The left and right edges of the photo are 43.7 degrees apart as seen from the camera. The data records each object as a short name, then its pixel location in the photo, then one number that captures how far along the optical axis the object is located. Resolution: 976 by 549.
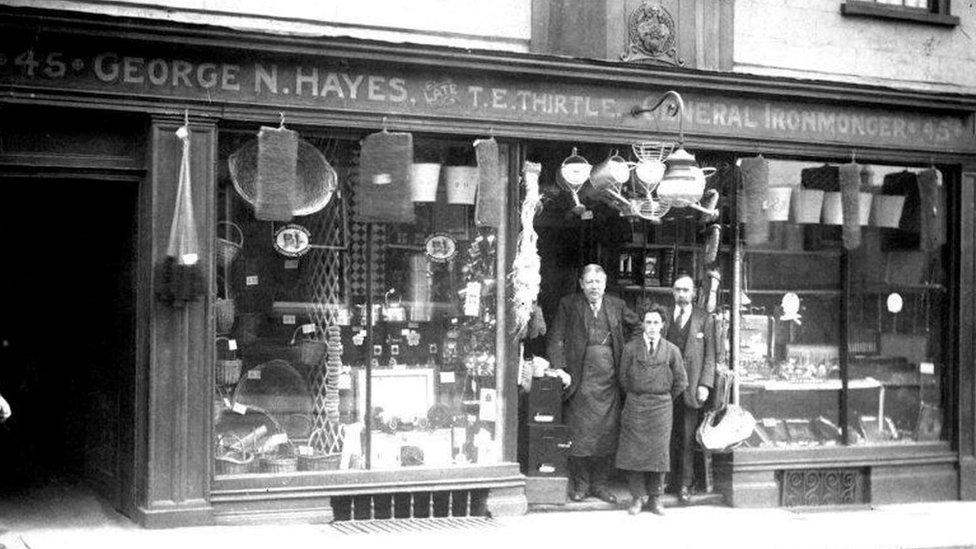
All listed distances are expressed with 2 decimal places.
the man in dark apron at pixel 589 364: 11.62
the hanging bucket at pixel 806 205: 12.48
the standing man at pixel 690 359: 11.89
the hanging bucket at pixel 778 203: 12.38
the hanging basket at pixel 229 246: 10.38
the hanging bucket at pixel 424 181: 11.01
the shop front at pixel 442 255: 9.94
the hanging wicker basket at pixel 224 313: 10.33
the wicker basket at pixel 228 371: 10.37
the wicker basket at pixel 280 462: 10.53
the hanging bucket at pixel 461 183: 11.15
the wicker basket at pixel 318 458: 10.65
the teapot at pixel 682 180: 11.04
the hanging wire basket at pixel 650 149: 11.51
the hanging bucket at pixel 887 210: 12.85
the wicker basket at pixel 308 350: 10.70
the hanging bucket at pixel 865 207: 12.77
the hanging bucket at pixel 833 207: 12.62
